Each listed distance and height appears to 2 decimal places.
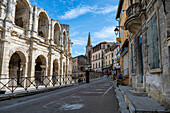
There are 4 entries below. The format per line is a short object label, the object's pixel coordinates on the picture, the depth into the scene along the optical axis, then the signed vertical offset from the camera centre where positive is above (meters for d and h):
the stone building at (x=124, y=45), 14.00 +2.27
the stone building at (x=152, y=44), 4.49 +0.94
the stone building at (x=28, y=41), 12.31 +2.88
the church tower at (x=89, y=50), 75.70 +9.28
